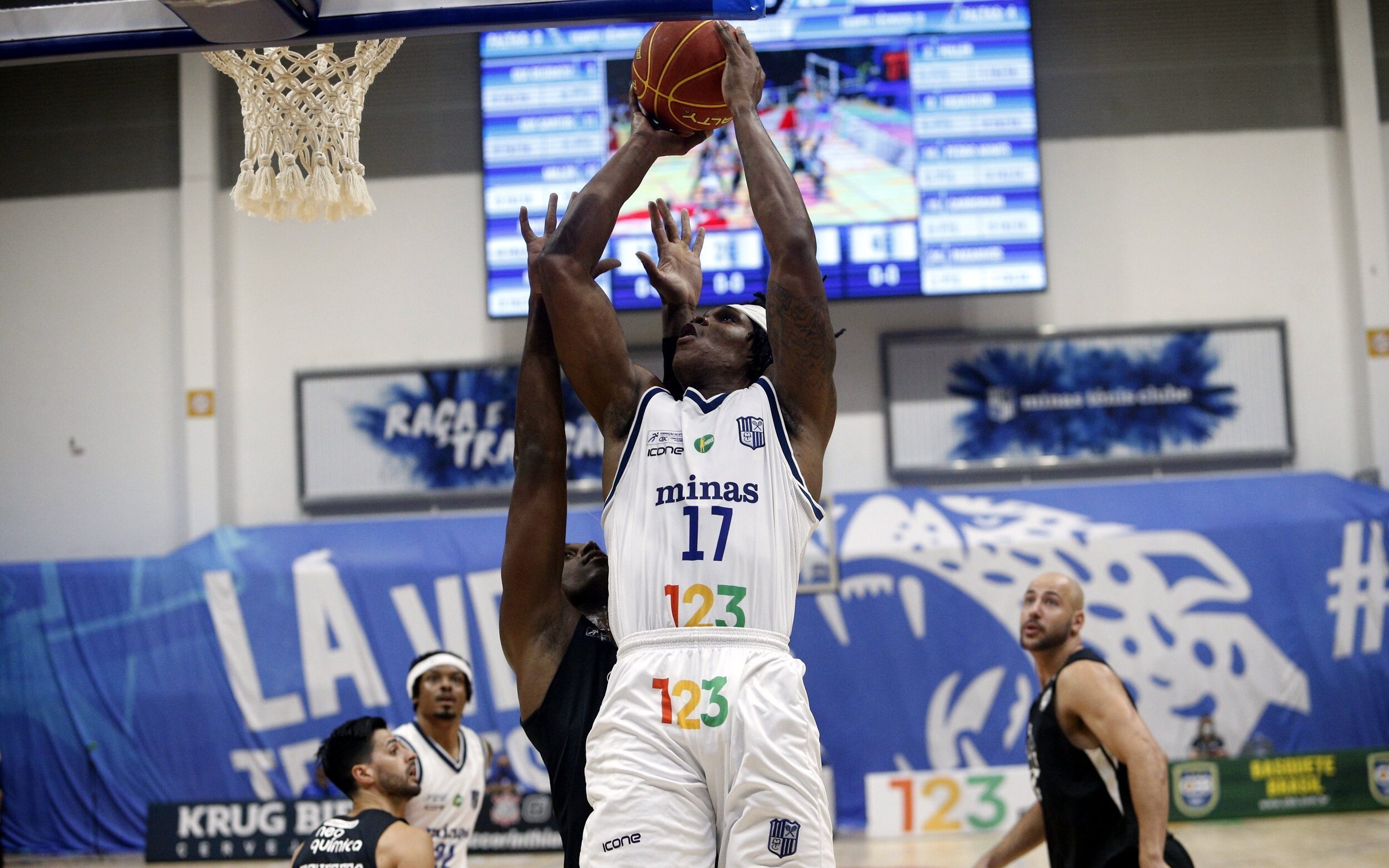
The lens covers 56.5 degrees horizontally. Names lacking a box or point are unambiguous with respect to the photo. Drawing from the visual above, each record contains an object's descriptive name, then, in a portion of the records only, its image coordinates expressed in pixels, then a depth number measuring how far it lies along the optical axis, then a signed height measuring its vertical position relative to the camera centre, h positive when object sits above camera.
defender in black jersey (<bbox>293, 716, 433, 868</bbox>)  4.38 -1.12
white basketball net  4.25 +1.27
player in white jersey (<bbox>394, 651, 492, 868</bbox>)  5.86 -1.22
